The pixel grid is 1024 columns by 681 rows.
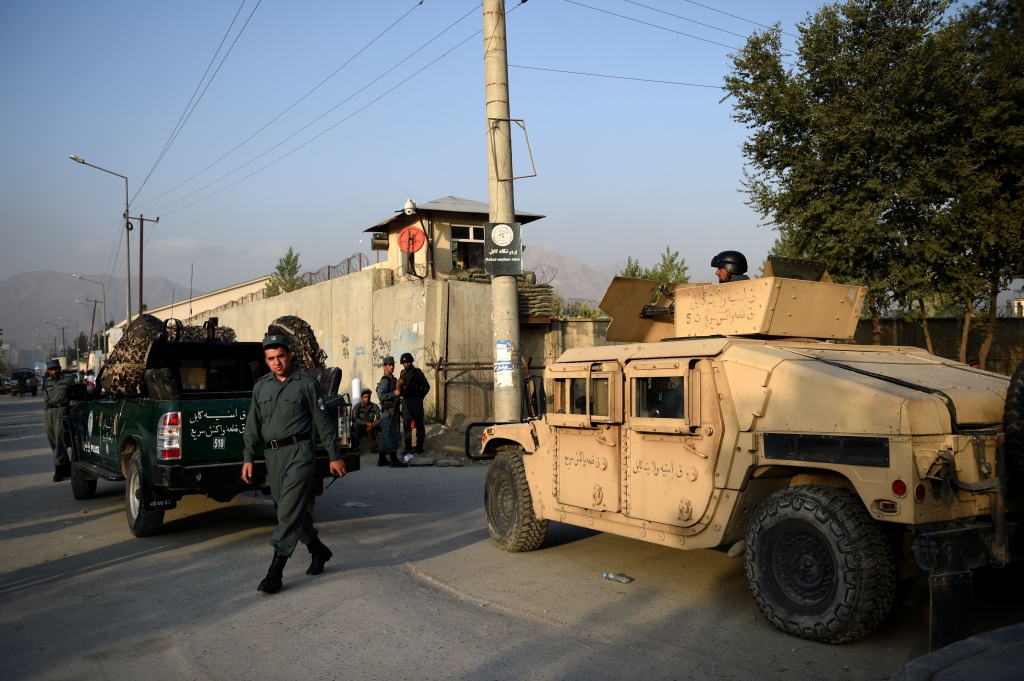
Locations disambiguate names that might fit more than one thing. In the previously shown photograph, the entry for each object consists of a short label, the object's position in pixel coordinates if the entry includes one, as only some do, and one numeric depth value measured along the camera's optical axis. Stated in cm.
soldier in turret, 698
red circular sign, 2397
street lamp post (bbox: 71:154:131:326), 4069
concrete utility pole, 1380
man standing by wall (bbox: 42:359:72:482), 1297
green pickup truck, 802
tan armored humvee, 471
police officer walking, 643
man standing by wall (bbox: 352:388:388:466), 1577
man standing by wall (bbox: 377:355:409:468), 1502
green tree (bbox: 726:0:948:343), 1705
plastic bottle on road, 666
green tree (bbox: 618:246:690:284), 4381
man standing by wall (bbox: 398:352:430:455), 1535
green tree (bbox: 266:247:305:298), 5353
